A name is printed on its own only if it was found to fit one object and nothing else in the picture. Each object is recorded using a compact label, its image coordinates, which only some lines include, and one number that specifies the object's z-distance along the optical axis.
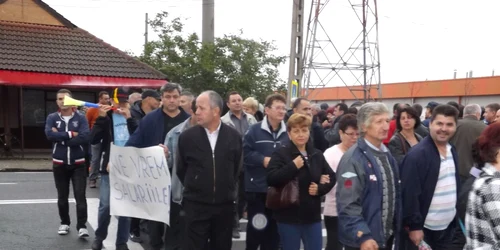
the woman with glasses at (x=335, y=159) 5.50
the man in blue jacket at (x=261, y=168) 5.88
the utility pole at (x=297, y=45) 17.66
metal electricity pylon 21.03
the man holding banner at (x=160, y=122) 5.75
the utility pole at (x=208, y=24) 25.47
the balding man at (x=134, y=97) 8.92
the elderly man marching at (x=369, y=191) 3.87
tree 23.70
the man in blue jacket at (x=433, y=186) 4.23
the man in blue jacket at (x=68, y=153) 6.84
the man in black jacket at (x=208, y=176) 4.75
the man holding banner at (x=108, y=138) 6.33
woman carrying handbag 4.77
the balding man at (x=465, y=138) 6.49
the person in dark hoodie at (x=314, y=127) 6.52
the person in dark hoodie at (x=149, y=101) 6.74
